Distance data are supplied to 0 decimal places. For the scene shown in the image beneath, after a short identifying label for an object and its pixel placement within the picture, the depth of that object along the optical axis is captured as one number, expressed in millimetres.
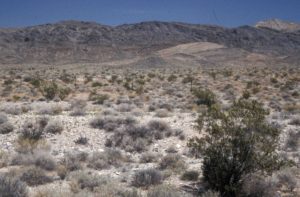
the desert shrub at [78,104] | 20722
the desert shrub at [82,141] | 13344
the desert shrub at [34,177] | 9297
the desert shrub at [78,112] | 17719
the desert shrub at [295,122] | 17250
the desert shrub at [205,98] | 24531
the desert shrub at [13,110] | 17652
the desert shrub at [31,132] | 13477
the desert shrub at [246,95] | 28486
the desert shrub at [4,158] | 10633
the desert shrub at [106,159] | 10789
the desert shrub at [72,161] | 10406
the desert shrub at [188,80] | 39038
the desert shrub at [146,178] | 9383
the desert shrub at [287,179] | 9305
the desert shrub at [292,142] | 13412
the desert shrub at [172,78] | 41531
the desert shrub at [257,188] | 8672
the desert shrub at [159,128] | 14717
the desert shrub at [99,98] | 24425
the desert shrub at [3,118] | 14773
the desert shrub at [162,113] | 18484
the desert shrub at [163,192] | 7711
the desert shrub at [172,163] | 10851
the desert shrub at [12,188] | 7652
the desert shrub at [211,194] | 7906
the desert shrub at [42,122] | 14820
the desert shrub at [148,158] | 11688
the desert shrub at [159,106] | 21328
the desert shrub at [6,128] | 14148
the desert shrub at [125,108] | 20312
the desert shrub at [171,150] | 12844
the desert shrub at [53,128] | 14273
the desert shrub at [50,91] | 26531
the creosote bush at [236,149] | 8977
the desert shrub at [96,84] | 35166
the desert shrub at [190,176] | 9914
